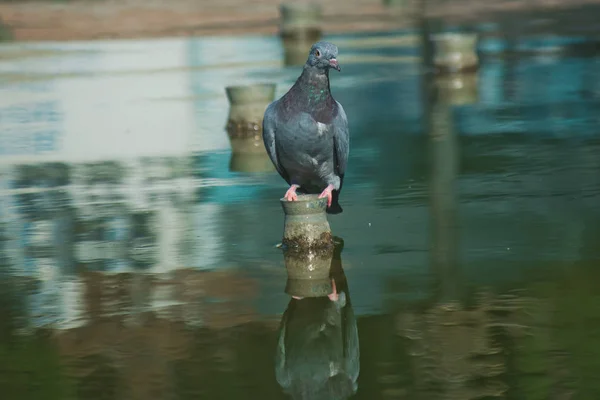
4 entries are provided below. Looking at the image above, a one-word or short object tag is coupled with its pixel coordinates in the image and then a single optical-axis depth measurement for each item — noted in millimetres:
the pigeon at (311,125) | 10047
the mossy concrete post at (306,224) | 9969
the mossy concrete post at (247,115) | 16328
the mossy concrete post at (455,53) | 21422
